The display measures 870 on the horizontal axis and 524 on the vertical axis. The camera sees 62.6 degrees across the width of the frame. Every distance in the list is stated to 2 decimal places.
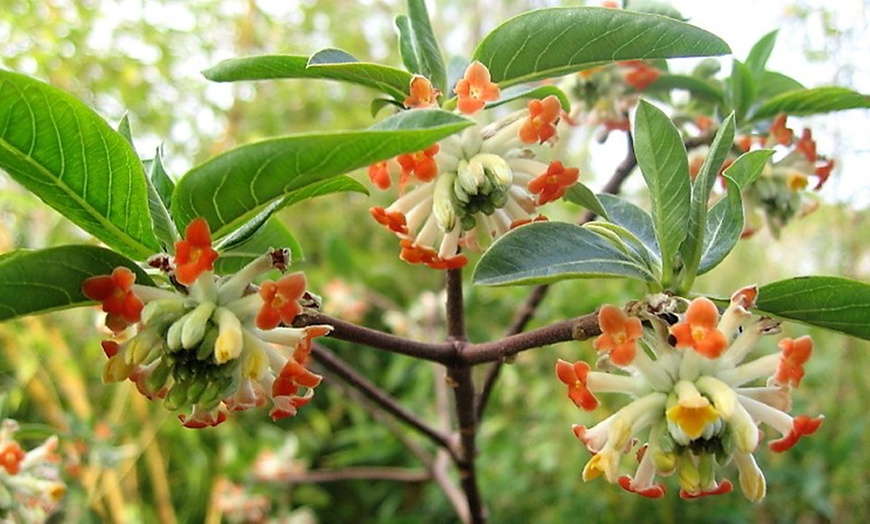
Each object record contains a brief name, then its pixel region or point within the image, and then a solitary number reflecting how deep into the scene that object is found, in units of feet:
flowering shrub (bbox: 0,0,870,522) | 0.39
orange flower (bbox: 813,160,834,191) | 0.71
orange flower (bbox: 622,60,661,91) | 0.72
